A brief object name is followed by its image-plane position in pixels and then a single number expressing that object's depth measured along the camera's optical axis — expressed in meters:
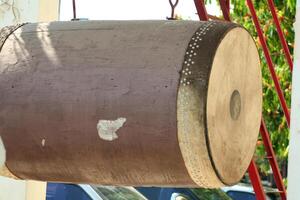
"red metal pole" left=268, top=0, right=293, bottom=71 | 4.88
